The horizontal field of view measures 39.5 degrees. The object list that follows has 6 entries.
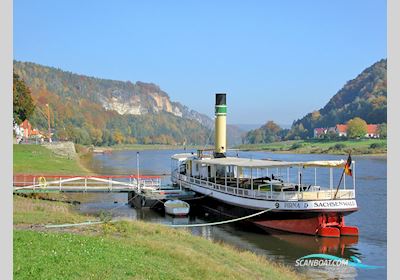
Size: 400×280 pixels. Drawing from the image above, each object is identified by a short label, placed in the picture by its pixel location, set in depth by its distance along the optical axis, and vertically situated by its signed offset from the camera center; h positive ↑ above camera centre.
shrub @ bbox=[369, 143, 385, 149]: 154.50 -1.47
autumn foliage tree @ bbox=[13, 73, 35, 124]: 89.19 +6.15
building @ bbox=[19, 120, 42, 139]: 154.62 +2.37
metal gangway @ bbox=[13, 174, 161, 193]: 44.25 -4.01
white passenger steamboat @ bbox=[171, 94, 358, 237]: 33.19 -3.73
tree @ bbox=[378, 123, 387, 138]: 189.50 +2.71
